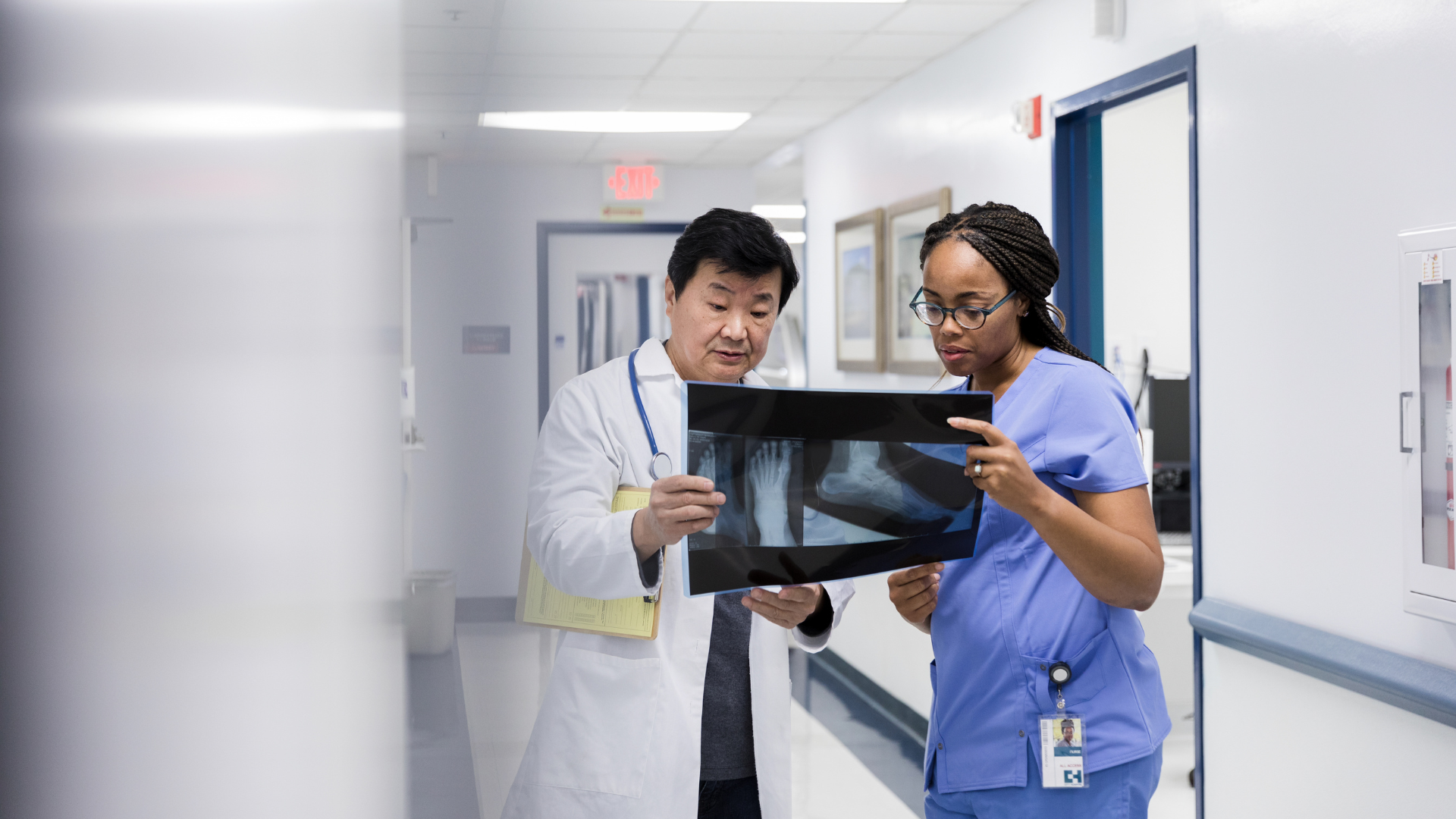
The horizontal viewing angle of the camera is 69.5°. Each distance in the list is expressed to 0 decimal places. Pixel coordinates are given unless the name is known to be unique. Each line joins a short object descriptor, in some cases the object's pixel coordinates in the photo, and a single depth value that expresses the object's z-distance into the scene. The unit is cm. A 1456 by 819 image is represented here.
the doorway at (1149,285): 324
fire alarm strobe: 333
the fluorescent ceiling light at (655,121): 490
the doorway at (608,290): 654
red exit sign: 635
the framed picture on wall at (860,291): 464
